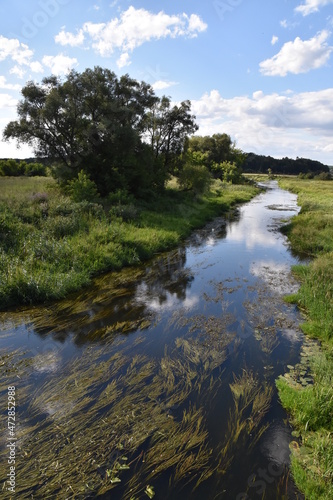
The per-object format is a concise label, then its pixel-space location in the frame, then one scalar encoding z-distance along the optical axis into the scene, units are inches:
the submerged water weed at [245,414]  184.1
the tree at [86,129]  879.1
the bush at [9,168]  1877.5
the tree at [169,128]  1357.0
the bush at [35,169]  1935.5
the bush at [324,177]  3963.6
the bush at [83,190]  778.8
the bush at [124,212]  736.6
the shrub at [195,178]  1327.5
